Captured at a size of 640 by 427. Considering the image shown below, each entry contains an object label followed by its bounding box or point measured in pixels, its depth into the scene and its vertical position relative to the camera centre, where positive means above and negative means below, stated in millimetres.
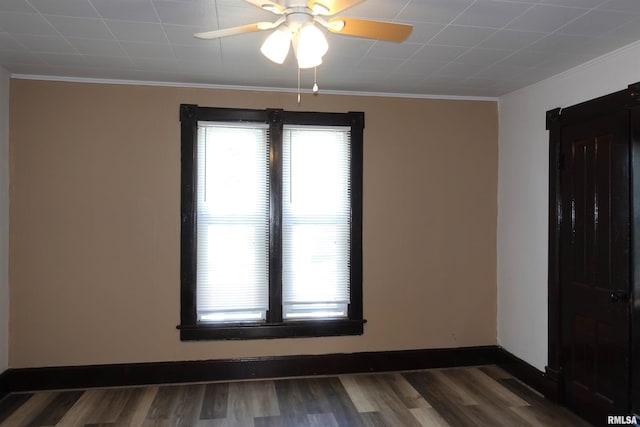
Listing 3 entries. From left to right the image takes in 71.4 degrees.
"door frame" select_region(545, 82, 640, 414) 2766 -20
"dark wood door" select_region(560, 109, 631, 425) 2857 -324
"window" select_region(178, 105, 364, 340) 3840 -50
